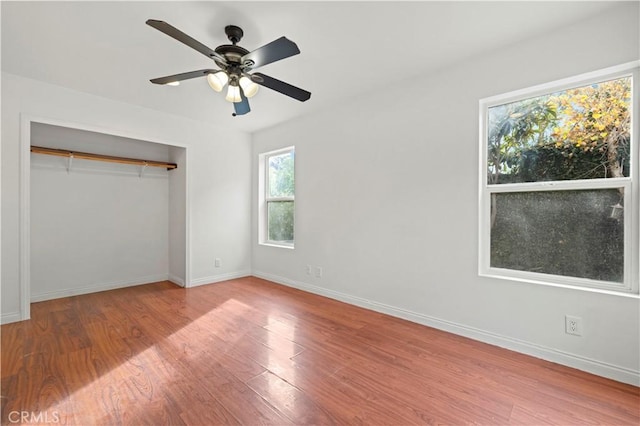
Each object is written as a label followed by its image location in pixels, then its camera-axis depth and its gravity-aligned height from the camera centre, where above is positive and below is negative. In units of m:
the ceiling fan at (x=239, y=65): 1.70 +1.02
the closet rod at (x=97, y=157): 3.27 +0.70
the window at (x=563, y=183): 1.93 +0.23
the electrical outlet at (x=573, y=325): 1.98 -0.81
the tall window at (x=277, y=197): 4.29 +0.23
